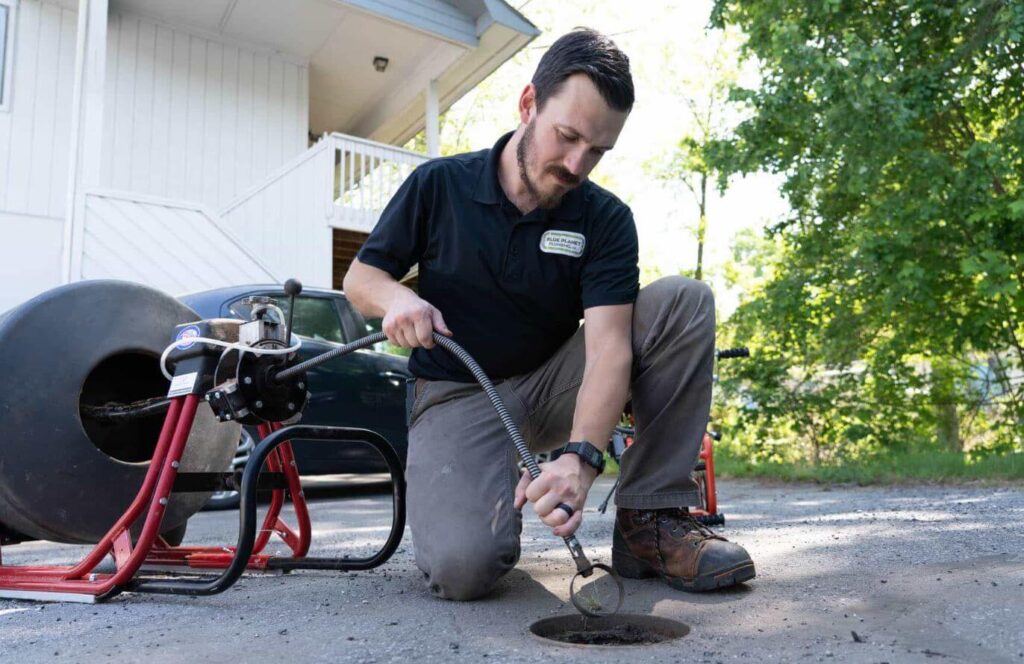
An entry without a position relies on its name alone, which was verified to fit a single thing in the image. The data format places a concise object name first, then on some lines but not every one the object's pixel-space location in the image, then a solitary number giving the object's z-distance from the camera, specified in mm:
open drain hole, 1798
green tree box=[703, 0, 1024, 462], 6449
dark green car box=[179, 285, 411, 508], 5117
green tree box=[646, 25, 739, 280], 20453
